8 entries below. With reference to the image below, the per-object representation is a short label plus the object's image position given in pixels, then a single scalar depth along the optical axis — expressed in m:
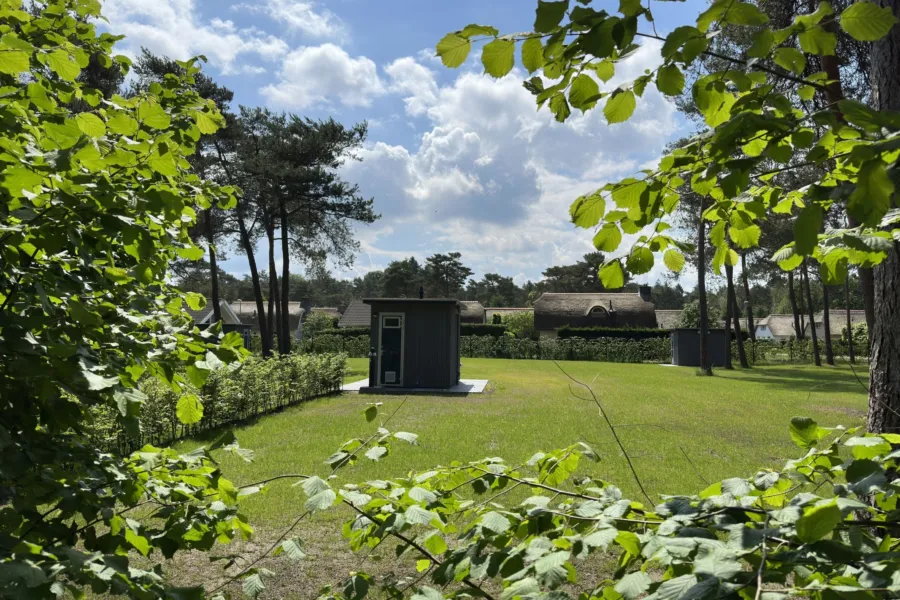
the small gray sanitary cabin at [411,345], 15.70
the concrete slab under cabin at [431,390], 15.15
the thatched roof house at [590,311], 43.12
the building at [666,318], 52.19
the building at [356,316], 52.25
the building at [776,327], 60.75
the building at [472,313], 49.88
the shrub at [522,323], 41.62
